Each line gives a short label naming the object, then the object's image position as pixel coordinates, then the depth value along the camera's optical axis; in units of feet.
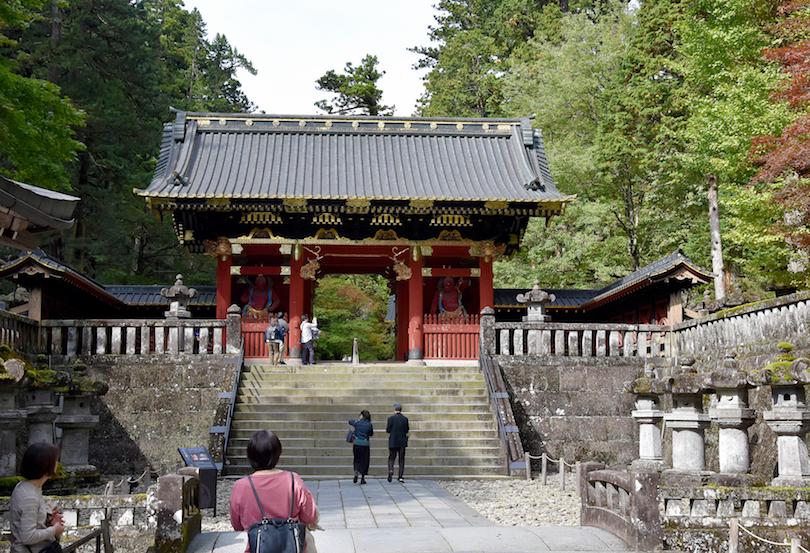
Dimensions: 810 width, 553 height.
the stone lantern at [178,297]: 57.24
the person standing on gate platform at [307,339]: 59.77
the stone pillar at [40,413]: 37.35
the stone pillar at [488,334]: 55.52
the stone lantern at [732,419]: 31.50
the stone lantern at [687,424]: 33.86
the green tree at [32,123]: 51.78
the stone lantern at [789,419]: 29.60
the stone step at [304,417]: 49.37
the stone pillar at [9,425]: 34.22
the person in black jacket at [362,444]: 41.63
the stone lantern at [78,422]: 40.45
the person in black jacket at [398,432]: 42.09
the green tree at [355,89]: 137.59
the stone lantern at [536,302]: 57.11
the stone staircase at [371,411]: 46.11
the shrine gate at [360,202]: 61.72
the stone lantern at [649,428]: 39.63
